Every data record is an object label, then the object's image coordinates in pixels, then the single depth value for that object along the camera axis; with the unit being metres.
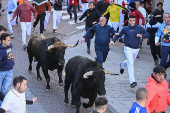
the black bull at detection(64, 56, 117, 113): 7.68
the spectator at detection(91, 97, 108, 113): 5.39
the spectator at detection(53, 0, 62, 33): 17.97
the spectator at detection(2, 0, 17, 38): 16.48
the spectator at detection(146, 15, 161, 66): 12.40
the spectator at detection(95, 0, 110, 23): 16.11
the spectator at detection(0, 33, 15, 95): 8.05
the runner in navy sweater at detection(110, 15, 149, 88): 9.99
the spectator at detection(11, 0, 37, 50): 14.54
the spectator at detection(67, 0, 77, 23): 19.64
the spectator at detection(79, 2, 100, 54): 13.98
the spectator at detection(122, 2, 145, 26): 13.16
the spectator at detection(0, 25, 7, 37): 8.98
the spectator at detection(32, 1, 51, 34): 16.56
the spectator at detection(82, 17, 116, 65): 10.63
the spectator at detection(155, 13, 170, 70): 10.30
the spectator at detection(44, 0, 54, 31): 17.72
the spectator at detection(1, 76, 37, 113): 6.15
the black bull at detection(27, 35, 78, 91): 9.98
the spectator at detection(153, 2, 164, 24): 12.31
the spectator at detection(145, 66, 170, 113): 6.55
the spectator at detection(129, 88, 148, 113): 5.81
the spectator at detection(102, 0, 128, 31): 14.59
